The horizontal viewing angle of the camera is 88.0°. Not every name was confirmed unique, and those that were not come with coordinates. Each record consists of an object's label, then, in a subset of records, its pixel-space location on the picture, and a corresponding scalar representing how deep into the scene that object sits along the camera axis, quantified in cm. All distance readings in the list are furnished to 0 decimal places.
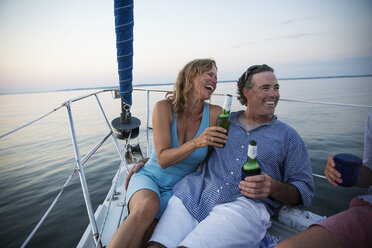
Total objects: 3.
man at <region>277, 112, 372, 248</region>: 88
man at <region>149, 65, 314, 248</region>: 117
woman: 131
